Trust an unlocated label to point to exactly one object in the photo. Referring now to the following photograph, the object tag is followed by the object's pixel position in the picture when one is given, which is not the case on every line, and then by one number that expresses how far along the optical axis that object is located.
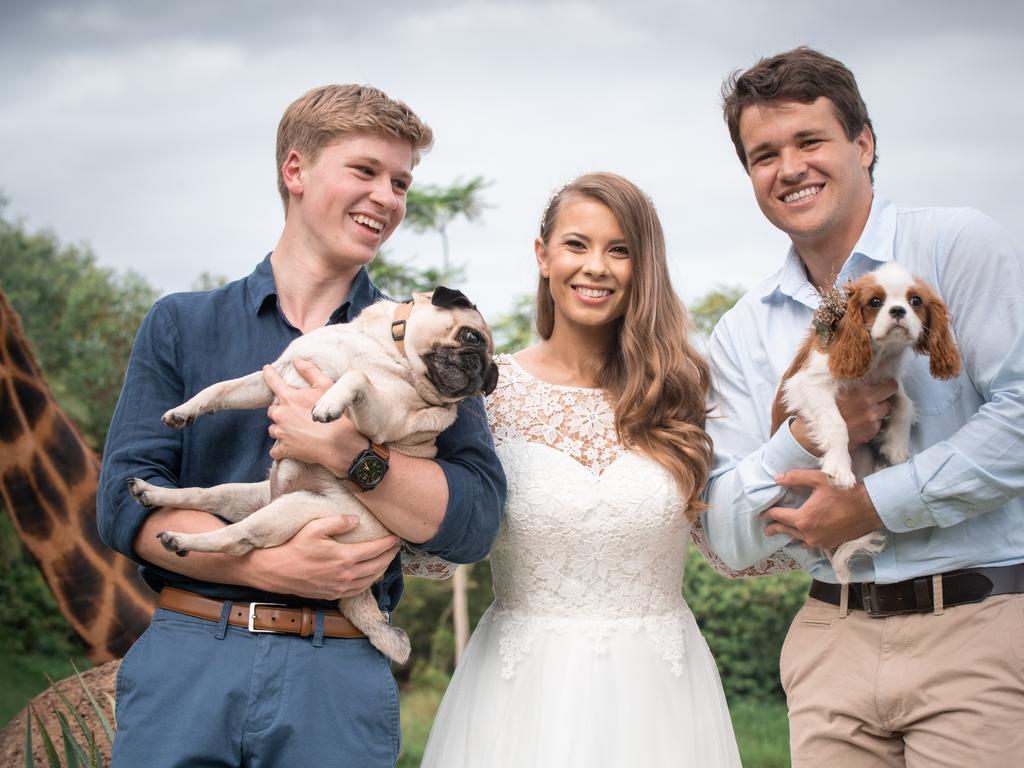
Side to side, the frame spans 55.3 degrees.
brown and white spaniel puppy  3.42
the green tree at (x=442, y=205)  12.74
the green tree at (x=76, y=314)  13.12
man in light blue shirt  3.38
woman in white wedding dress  3.83
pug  3.19
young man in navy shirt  2.99
